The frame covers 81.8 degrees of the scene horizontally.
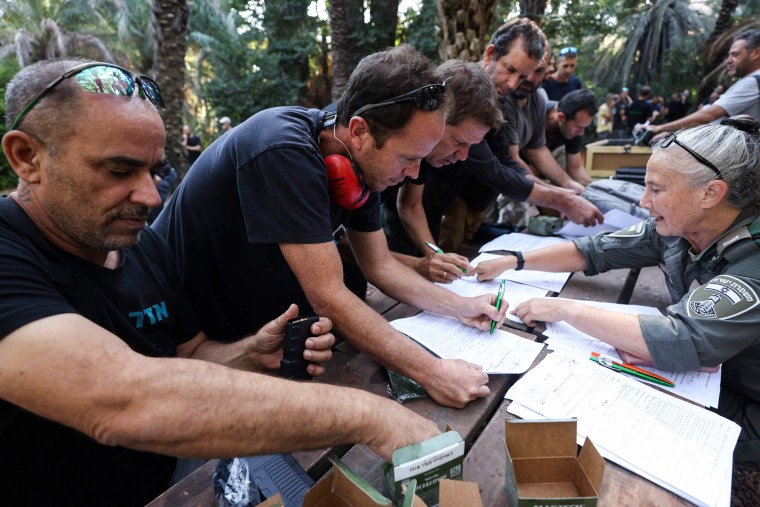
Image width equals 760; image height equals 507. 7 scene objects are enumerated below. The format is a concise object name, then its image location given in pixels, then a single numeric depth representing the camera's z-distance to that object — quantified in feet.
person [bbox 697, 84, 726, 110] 31.48
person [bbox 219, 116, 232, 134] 42.52
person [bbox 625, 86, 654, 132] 37.40
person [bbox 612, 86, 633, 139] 39.19
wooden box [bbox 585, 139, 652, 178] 17.19
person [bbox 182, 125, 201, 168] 40.45
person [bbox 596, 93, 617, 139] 37.35
